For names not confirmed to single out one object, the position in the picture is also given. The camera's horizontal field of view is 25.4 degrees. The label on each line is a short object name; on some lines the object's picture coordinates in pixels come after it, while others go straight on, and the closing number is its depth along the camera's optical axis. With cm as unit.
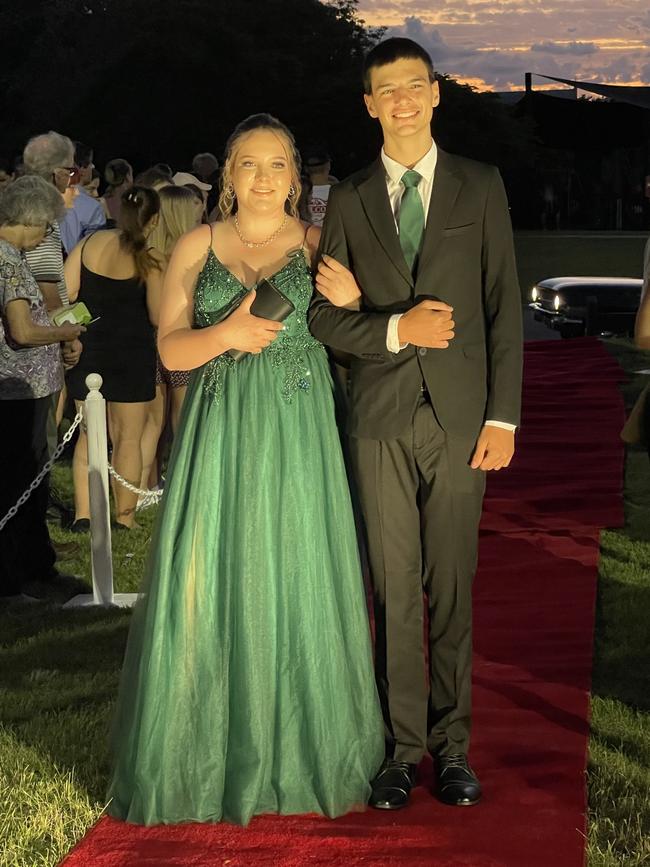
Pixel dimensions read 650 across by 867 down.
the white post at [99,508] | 722
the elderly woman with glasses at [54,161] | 988
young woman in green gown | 438
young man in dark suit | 429
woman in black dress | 843
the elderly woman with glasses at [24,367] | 718
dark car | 1759
